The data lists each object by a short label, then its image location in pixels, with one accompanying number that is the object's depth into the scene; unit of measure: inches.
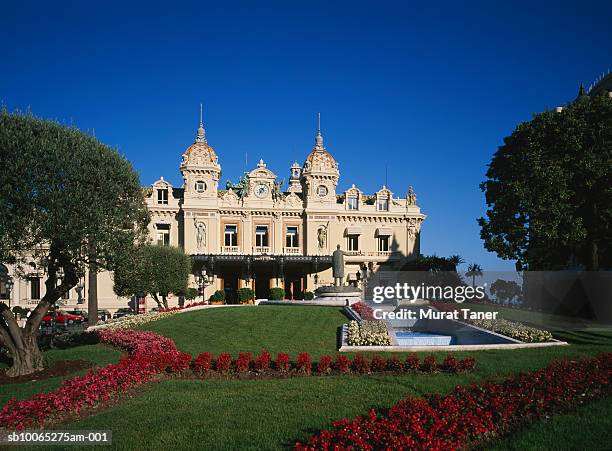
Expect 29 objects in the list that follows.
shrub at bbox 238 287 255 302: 1585.1
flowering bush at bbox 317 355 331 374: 477.7
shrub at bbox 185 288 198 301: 1542.6
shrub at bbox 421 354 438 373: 470.6
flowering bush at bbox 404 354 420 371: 474.4
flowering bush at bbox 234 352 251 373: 480.1
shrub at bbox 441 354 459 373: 469.7
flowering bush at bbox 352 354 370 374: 477.7
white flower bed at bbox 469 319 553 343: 646.5
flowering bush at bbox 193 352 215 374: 483.5
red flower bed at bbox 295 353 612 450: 272.4
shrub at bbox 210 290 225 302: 1585.9
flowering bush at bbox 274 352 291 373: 479.8
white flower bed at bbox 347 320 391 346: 633.0
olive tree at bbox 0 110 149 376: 511.8
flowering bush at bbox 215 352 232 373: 481.7
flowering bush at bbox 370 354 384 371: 482.6
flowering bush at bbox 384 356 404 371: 480.4
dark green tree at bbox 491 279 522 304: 1051.9
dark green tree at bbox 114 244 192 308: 1183.6
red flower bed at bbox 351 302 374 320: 844.1
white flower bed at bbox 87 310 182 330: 894.4
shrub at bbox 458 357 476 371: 472.7
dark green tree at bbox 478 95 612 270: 948.6
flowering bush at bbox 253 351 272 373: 482.6
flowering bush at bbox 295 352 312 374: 480.4
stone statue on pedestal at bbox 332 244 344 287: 1288.1
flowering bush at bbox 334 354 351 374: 475.8
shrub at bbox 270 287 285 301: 1626.1
